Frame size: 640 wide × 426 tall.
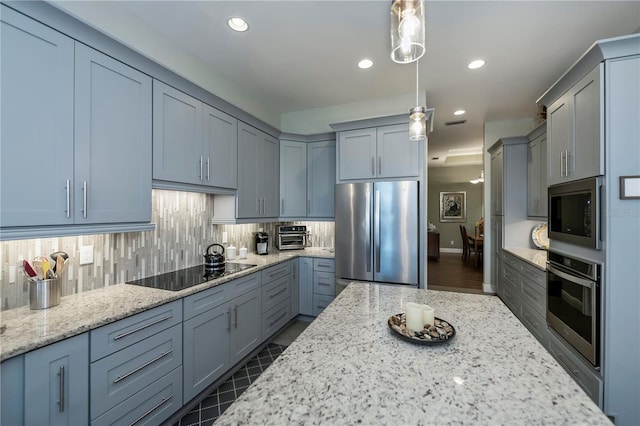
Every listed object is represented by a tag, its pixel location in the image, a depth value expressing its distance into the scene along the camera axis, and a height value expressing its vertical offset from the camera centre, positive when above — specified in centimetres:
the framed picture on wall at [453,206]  926 +28
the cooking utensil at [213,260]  249 -44
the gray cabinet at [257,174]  297 +47
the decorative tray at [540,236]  382 -31
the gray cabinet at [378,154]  295 +69
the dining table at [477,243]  696 -77
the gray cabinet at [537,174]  346 +55
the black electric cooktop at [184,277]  204 -55
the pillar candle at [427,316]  116 -44
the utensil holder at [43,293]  147 -45
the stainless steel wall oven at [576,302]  171 -64
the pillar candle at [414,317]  113 -44
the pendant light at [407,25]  99 +71
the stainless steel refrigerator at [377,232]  284 -20
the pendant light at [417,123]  163 +56
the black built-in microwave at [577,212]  172 +2
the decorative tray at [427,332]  107 -50
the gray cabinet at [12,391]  110 -75
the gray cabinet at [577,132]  171 +60
